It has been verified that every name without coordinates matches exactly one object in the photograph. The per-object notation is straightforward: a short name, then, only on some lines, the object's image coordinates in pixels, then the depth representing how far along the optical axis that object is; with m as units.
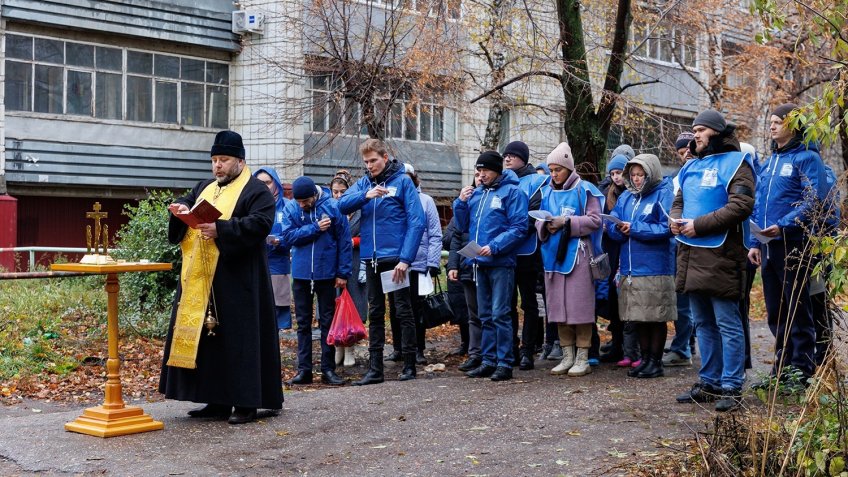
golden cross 7.54
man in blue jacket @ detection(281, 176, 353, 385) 10.08
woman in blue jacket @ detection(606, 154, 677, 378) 9.79
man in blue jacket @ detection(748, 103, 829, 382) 8.36
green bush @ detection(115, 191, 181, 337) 12.62
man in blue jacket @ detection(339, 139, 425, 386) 9.80
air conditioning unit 26.15
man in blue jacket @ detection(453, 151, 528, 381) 9.95
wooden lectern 7.38
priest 7.80
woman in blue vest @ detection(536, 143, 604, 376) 9.99
